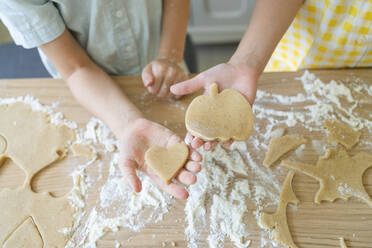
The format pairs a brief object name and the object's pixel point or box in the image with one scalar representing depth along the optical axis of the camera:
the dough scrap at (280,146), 0.83
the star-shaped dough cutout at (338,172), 0.76
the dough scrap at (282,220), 0.71
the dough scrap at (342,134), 0.85
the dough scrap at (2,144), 0.87
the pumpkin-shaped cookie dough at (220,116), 0.72
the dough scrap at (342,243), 0.69
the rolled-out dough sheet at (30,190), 0.74
